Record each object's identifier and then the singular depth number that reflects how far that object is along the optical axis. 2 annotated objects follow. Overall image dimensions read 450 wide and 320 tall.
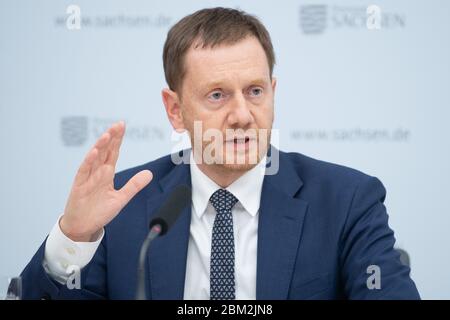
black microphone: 4.28
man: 4.53
